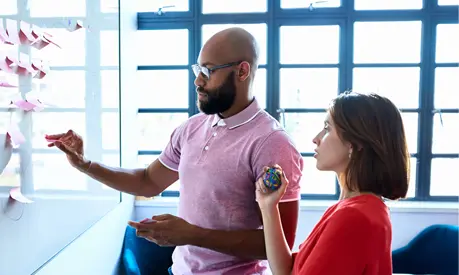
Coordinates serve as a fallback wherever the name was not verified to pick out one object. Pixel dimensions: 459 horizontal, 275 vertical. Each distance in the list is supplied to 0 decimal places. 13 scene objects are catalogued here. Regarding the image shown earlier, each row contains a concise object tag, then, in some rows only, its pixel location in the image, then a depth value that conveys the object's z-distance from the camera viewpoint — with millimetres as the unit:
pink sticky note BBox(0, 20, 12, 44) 1211
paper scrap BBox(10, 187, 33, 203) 1313
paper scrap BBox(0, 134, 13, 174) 1251
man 1289
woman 964
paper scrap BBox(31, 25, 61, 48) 1421
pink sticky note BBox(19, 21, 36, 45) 1326
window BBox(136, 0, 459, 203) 3199
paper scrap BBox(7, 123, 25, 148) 1301
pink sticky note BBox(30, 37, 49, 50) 1418
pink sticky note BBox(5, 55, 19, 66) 1243
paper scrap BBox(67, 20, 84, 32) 1753
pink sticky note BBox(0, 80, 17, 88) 1227
